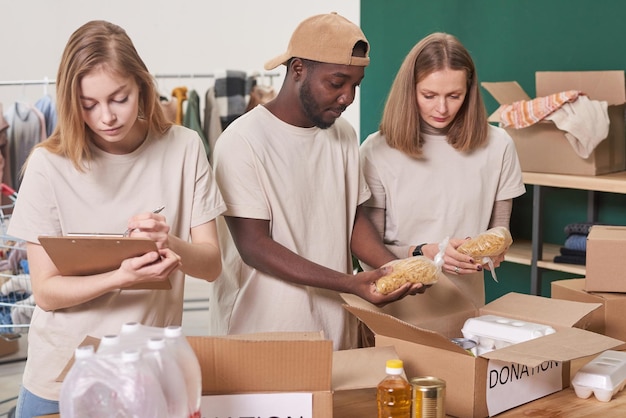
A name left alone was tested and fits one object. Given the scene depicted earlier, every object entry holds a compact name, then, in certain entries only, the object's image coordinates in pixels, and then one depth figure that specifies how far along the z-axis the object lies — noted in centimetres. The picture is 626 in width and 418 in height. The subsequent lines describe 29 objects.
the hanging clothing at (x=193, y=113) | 498
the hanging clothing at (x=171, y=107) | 499
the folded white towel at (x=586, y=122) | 362
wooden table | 169
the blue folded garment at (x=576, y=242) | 378
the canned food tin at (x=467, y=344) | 175
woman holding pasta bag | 238
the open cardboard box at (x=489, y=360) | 161
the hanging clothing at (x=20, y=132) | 459
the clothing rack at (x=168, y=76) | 433
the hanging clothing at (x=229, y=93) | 498
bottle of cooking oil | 151
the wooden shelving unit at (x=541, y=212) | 367
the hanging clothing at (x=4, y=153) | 451
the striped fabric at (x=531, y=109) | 369
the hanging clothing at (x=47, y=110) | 473
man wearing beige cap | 209
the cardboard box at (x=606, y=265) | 226
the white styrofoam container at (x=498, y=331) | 181
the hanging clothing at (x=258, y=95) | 508
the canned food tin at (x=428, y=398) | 150
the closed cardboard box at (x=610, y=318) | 222
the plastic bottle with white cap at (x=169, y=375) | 118
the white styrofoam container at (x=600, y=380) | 176
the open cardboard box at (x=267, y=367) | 146
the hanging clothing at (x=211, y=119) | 498
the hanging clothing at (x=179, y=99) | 504
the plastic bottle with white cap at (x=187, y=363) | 122
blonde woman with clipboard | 173
